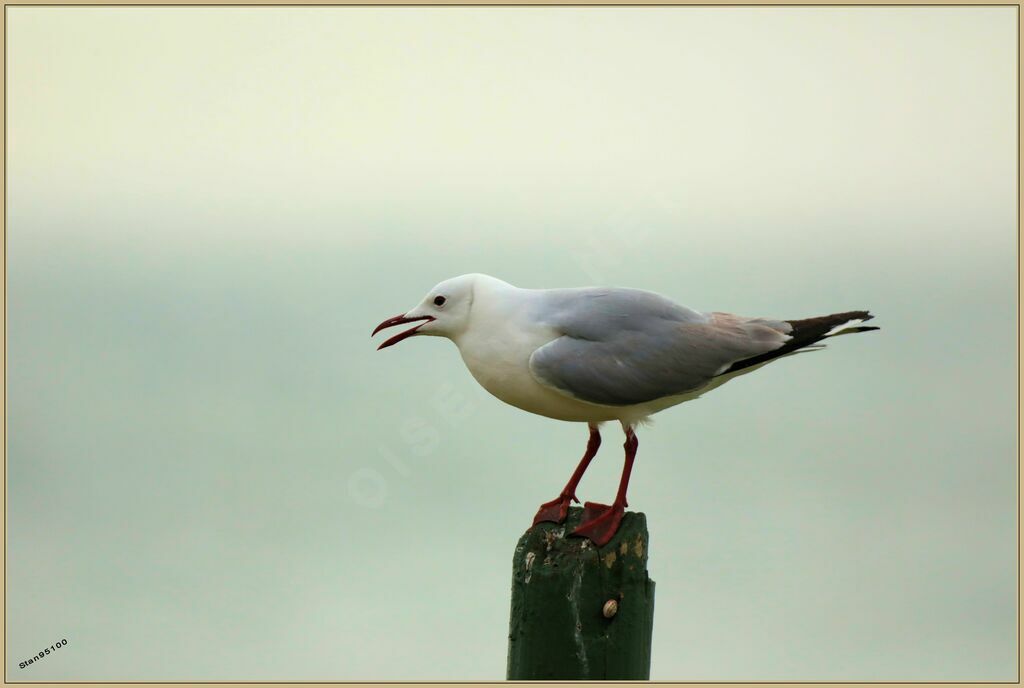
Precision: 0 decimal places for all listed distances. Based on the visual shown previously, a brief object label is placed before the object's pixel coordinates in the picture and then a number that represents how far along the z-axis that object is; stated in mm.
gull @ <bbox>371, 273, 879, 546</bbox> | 10789
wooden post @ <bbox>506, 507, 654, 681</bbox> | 9633
